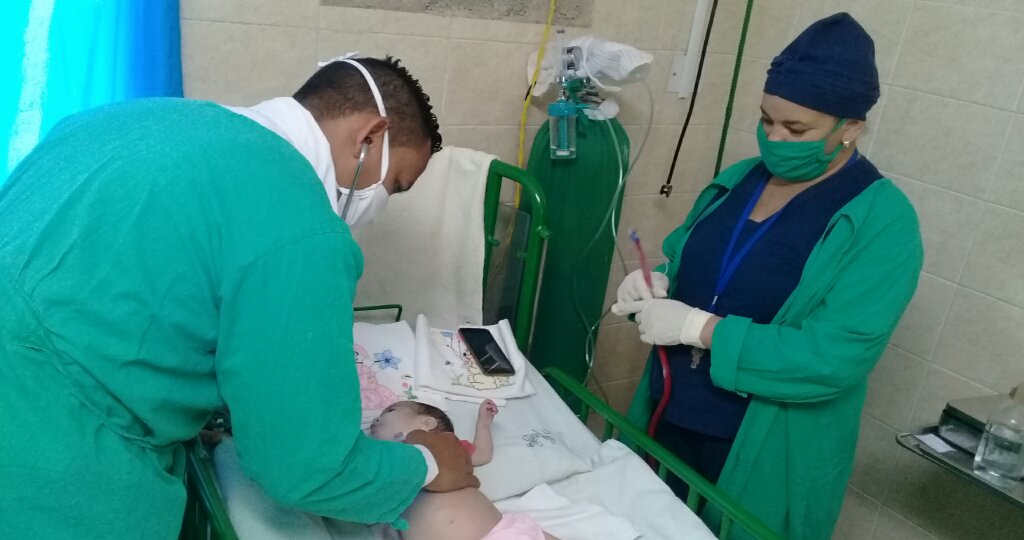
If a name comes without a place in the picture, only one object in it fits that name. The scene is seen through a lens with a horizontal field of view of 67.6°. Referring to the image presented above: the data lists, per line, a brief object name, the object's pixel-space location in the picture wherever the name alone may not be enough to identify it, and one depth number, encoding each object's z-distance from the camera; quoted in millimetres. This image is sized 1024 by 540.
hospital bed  1541
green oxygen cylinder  2523
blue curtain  1733
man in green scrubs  1019
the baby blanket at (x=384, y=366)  1913
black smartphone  2076
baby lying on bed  1539
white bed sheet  1448
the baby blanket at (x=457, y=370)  2004
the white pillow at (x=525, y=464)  1738
